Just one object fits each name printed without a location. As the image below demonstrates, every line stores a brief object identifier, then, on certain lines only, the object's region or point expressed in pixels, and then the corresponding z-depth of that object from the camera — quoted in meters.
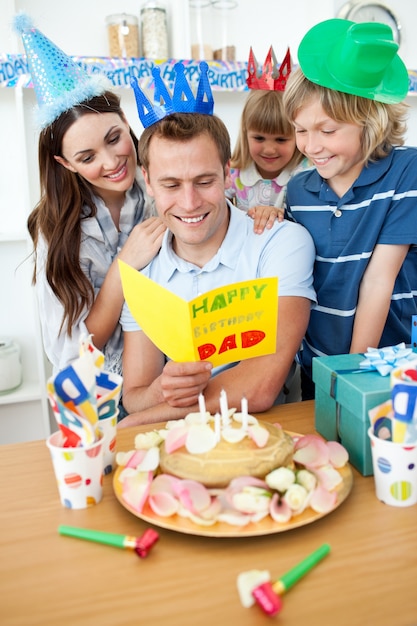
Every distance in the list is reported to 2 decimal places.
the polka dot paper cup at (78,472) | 0.84
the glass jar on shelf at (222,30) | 2.55
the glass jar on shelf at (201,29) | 2.49
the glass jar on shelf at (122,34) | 2.45
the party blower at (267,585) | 0.66
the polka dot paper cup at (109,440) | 0.92
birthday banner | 2.28
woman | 1.54
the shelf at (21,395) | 2.62
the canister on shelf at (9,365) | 2.60
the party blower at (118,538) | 0.77
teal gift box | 0.92
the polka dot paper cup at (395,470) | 0.82
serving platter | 0.77
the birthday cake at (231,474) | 0.80
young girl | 2.04
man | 1.24
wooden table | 0.67
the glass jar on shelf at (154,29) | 2.45
